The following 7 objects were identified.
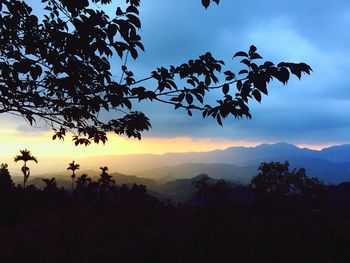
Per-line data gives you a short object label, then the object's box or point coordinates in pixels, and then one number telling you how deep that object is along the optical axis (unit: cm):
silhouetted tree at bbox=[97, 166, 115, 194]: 6193
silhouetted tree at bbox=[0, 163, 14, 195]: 4293
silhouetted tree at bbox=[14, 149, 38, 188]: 4299
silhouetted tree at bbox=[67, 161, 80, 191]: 6588
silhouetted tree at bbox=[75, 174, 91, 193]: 5917
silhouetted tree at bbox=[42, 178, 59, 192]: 4983
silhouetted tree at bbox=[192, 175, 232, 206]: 2909
